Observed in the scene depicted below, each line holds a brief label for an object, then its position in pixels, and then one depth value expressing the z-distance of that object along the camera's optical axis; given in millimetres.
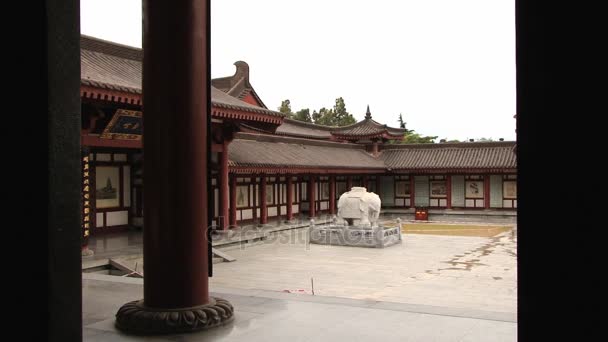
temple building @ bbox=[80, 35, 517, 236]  15445
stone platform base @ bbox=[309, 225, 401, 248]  19891
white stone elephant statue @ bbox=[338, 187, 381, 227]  21375
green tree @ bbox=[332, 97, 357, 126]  66250
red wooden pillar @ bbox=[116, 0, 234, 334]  5348
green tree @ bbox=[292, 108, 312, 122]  67750
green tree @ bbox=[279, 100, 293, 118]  65769
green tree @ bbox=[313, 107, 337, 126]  66312
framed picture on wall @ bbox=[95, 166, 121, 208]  17922
